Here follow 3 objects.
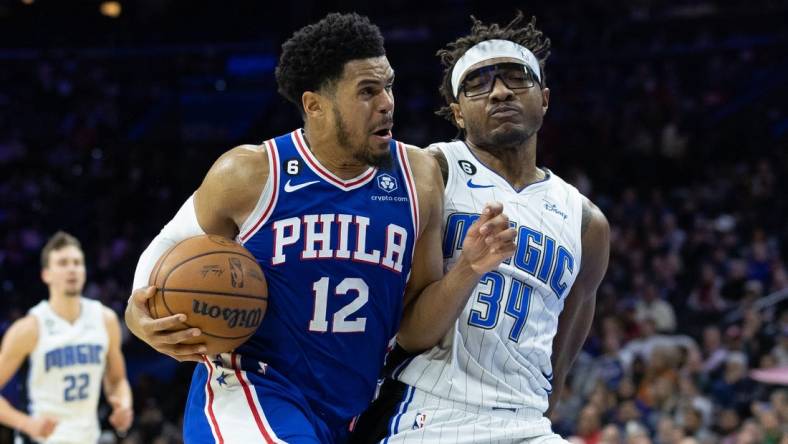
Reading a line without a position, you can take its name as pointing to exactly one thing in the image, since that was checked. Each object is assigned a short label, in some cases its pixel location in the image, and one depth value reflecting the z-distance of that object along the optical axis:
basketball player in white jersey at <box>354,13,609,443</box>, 7.16
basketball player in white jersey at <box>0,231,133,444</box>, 14.35
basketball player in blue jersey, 6.64
